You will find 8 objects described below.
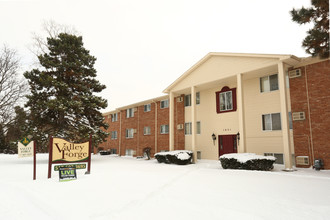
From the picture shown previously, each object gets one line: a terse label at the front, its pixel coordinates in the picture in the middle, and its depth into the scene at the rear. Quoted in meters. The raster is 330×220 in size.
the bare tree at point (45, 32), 22.39
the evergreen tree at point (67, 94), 17.72
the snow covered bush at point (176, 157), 15.60
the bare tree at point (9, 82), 26.28
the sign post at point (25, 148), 10.72
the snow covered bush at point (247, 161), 11.45
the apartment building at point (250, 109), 11.92
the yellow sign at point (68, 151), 10.16
